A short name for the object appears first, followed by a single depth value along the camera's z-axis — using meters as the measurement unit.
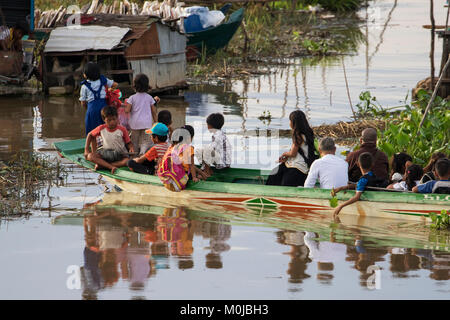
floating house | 28.69
